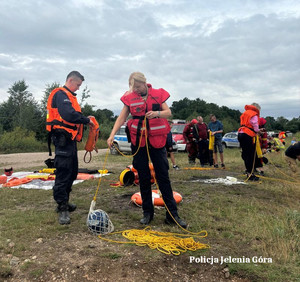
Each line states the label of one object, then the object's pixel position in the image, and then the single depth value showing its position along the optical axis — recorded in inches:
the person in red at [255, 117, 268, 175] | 320.8
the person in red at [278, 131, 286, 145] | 860.4
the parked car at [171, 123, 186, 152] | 643.5
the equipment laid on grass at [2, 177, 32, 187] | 265.8
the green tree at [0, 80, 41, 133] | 1359.4
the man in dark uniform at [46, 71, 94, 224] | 156.7
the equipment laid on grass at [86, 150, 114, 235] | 133.7
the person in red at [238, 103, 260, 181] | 280.1
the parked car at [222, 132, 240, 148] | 949.8
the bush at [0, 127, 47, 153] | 828.0
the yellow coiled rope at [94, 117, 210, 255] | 118.0
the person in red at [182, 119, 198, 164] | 428.1
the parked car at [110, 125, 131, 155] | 644.7
